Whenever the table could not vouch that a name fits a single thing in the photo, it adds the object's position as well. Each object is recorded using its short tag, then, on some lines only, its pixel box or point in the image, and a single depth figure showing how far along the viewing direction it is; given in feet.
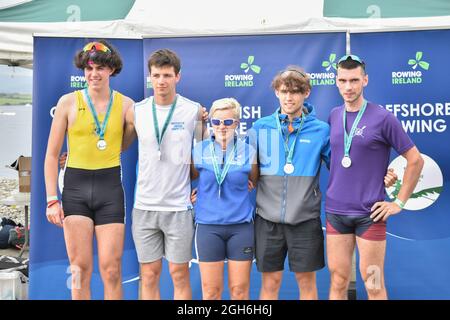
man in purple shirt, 10.54
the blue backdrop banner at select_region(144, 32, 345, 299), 13.76
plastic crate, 13.93
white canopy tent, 16.25
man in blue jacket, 10.74
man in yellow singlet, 11.35
